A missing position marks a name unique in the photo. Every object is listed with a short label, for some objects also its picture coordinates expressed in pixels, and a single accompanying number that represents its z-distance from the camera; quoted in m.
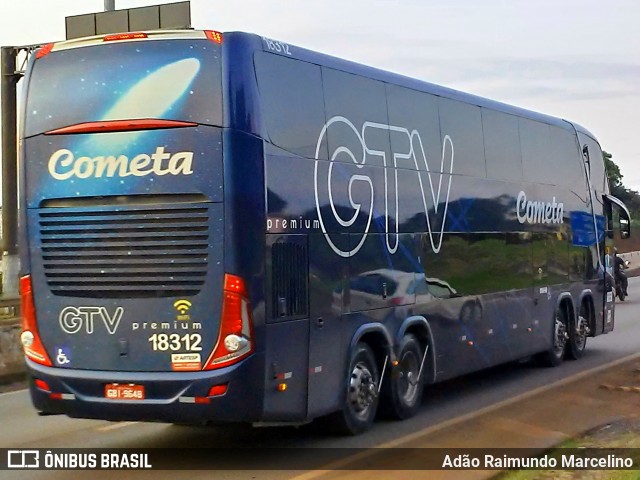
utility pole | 22.23
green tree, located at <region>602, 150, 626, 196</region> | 76.81
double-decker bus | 9.32
